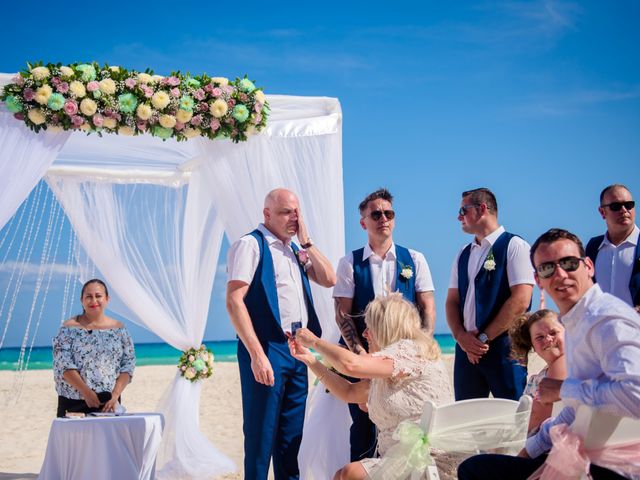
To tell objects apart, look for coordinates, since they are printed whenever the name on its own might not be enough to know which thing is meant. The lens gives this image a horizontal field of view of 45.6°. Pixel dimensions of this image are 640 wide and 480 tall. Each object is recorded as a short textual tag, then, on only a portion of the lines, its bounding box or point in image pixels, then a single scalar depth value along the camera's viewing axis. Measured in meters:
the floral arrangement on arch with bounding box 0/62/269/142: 4.54
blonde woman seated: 2.91
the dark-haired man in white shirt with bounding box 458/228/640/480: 2.02
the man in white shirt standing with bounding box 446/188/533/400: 4.35
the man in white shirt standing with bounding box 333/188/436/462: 4.56
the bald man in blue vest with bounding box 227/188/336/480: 3.91
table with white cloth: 4.48
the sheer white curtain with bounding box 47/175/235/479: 5.95
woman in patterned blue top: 5.04
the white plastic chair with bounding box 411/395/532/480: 2.59
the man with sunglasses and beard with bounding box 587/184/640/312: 4.26
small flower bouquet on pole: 6.02
